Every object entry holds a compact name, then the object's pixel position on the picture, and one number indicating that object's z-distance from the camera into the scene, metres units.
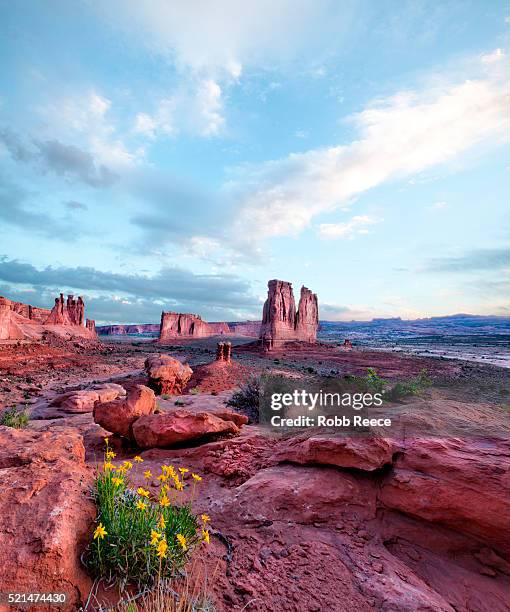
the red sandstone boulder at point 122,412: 8.30
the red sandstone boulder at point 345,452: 4.96
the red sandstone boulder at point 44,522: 2.56
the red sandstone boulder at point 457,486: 4.28
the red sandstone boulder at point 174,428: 7.39
